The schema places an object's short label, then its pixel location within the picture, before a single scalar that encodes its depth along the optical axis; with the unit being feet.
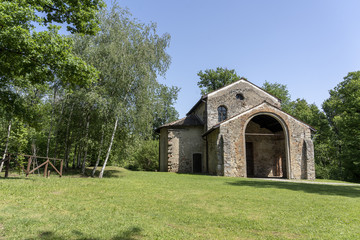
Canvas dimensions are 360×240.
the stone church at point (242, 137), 60.64
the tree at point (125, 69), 49.42
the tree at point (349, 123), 83.61
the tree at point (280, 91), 125.14
